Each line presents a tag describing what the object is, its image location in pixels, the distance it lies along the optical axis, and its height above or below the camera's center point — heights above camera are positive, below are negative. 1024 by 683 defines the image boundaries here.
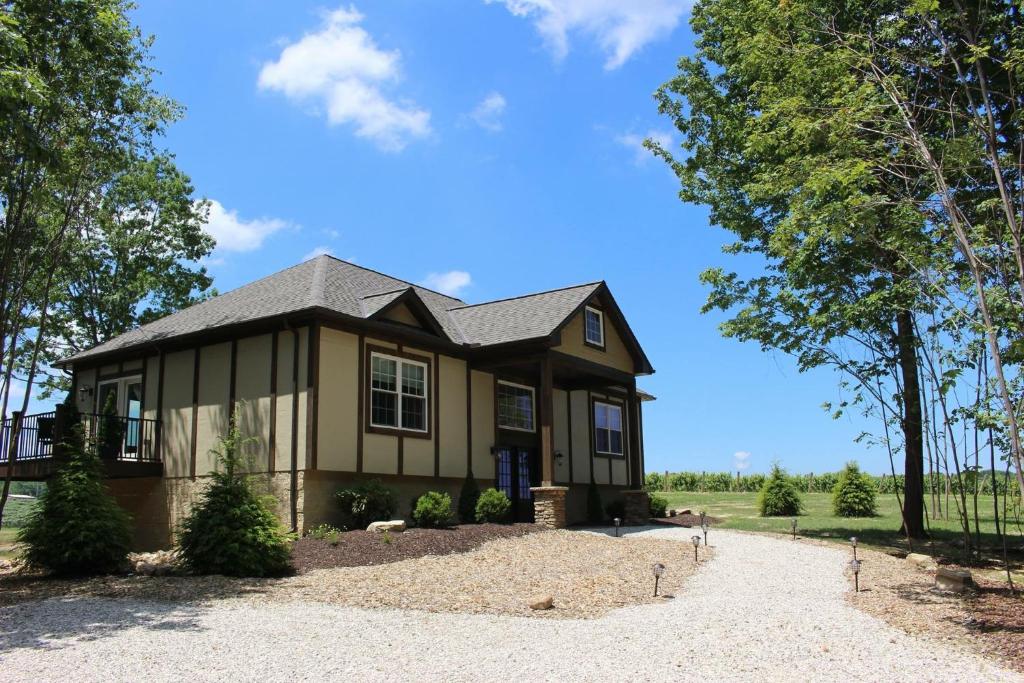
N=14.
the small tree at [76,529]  12.49 -1.04
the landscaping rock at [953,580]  11.07 -1.80
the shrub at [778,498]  25.98 -1.44
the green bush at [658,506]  24.23 -1.55
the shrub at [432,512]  16.34 -1.09
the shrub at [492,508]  17.53 -1.09
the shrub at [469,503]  17.88 -1.01
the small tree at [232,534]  11.84 -1.10
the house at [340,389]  16.11 +1.65
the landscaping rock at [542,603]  9.73 -1.78
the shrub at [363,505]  15.77 -0.89
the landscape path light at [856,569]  10.97 -1.60
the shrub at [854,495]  24.97 -1.34
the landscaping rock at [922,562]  14.16 -1.99
